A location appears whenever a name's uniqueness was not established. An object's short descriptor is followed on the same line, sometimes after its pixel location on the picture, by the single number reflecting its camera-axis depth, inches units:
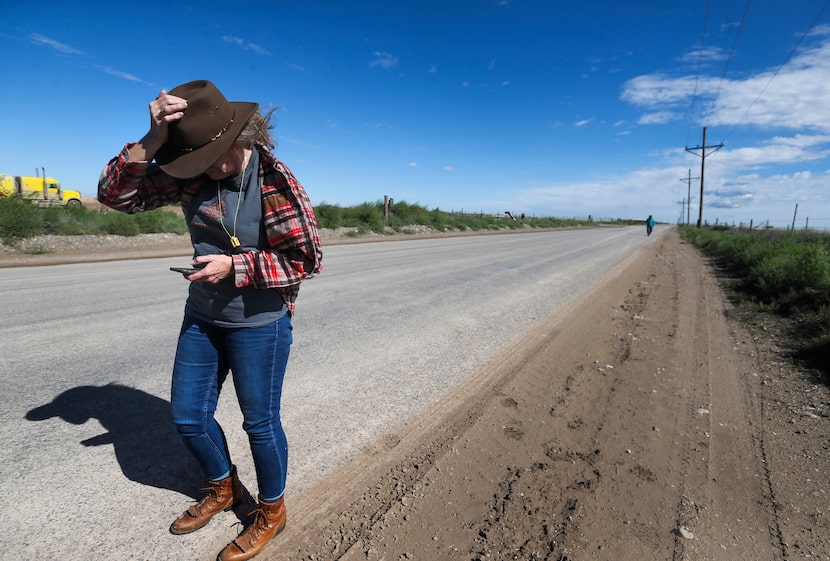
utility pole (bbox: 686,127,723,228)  1929.1
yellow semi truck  1312.3
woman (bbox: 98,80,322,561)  66.7
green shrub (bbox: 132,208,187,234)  669.9
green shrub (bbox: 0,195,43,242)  498.6
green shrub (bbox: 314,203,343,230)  1019.3
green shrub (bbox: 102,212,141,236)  625.3
